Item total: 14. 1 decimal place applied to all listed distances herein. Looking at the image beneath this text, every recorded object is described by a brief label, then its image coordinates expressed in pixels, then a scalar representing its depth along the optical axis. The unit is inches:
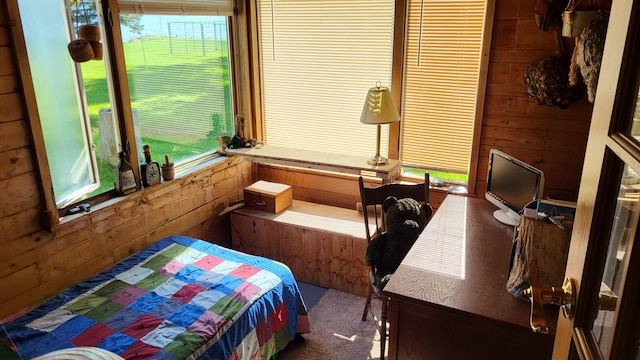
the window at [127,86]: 88.1
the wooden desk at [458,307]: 62.9
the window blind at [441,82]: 109.0
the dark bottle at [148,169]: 108.8
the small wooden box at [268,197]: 131.4
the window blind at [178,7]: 101.6
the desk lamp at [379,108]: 112.5
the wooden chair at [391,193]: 105.1
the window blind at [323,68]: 121.3
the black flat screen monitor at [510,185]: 86.9
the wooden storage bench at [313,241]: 121.6
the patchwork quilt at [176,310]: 75.6
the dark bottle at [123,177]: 103.0
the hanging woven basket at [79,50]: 84.7
